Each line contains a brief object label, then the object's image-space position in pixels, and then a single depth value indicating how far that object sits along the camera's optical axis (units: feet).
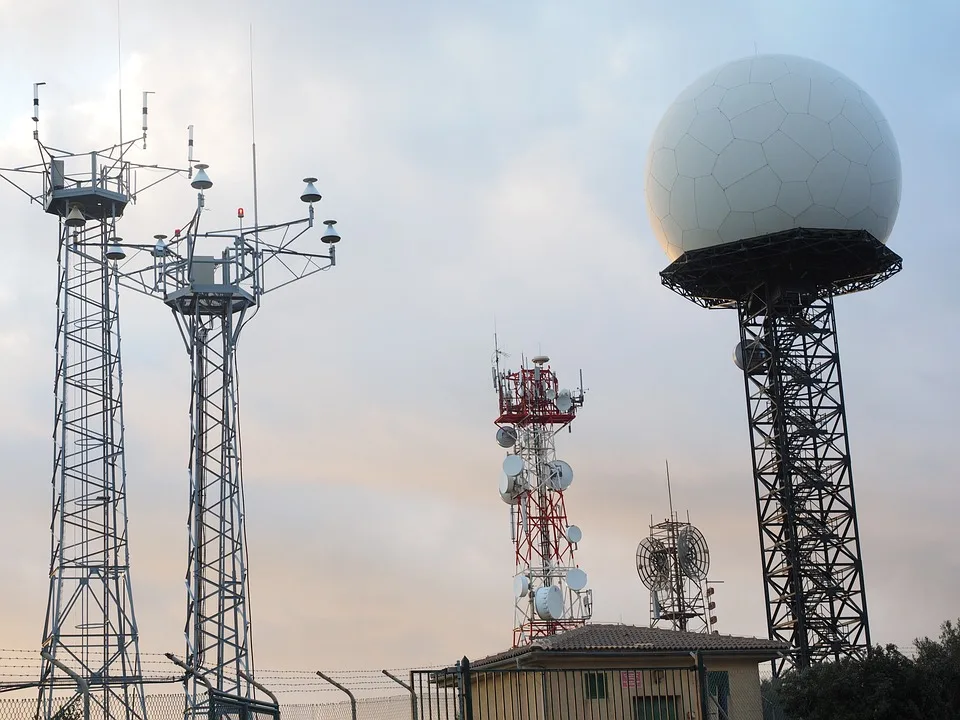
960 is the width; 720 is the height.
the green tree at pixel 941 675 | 84.53
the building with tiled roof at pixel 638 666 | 91.40
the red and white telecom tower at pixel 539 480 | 147.23
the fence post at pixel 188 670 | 53.01
